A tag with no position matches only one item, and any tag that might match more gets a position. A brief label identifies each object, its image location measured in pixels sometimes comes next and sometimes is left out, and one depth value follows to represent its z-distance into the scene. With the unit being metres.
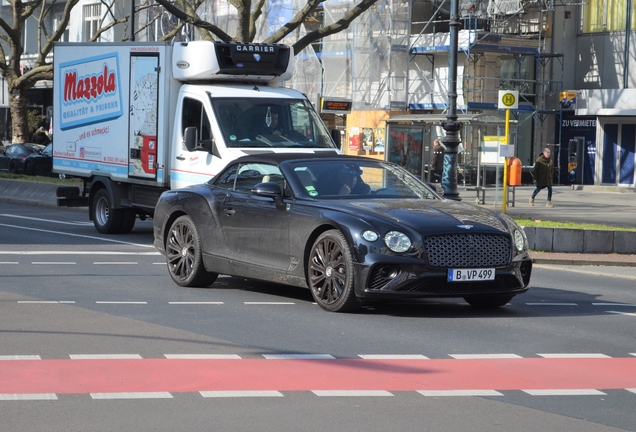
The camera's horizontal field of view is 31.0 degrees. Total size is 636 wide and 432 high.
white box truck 17.69
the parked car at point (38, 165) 40.62
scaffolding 45.38
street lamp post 23.47
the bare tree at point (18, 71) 39.47
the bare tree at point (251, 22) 26.92
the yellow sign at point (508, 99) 23.44
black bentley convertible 10.37
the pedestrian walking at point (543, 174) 31.30
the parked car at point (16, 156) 41.22
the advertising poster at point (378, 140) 44.84
